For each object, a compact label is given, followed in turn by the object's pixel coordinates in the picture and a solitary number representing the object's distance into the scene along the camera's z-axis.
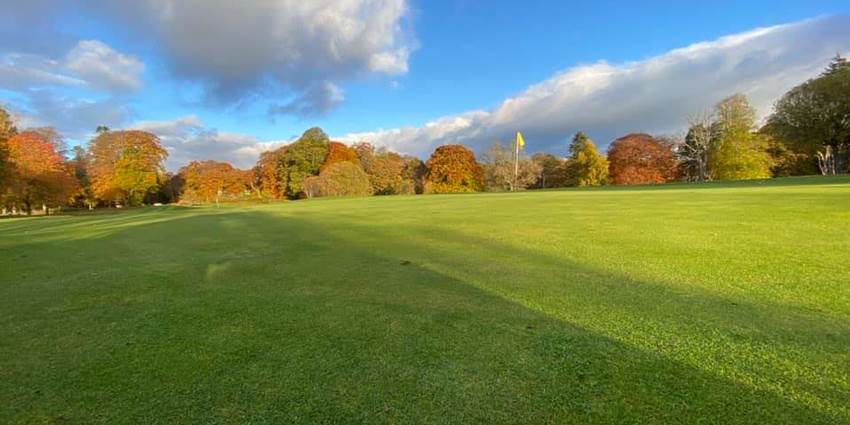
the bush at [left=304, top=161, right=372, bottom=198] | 50.75
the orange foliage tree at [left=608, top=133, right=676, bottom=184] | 57.28
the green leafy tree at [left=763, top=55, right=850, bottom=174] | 38.81
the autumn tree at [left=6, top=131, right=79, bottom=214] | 36.06
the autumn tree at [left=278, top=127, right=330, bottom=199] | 63.22
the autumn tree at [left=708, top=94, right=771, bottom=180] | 44.75
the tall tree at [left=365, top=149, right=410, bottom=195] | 59.74
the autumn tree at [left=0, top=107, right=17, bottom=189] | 25.02
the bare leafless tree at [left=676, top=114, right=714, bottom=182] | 49.41
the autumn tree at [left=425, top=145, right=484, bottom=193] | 61.28
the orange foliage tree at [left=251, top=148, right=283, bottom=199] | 67.62
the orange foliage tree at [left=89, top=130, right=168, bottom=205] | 47.84
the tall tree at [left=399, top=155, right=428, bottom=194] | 59.28
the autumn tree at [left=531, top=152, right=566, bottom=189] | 64.56
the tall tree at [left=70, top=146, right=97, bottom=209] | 53.81
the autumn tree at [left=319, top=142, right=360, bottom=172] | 63.63
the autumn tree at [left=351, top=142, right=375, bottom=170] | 66.11
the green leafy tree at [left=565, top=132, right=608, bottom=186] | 55.06
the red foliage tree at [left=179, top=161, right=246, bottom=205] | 68.75
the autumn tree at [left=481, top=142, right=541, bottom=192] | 61.03
